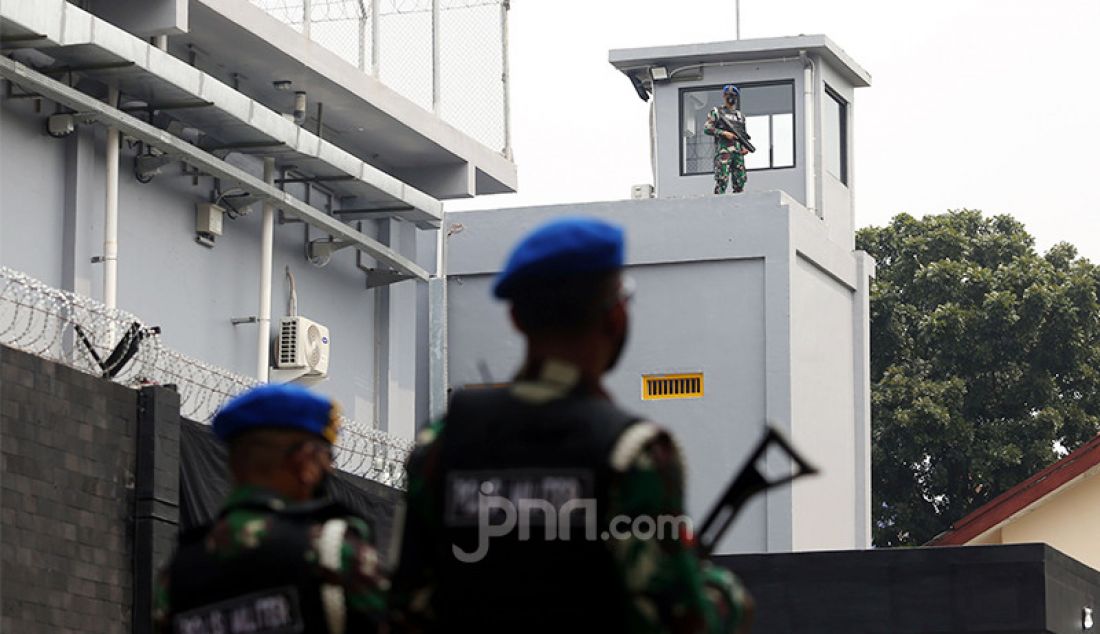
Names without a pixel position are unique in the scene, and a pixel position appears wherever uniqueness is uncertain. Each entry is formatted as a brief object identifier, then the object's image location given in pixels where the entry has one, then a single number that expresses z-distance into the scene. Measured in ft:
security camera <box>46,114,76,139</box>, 59.77
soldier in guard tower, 104.22
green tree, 148.77
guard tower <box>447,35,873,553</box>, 94.99
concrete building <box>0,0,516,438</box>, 59.57
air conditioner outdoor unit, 71.31
